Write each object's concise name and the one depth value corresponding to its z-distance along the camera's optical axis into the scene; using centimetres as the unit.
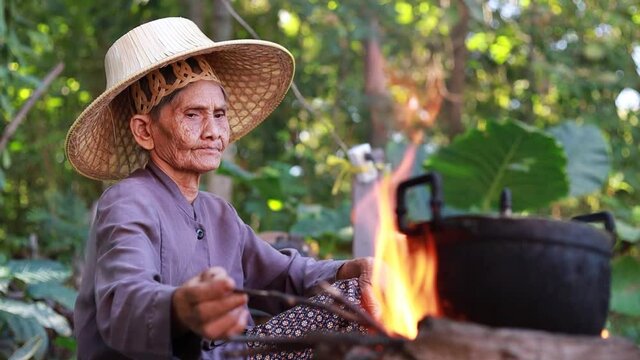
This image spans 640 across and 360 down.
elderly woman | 220
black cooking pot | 194
